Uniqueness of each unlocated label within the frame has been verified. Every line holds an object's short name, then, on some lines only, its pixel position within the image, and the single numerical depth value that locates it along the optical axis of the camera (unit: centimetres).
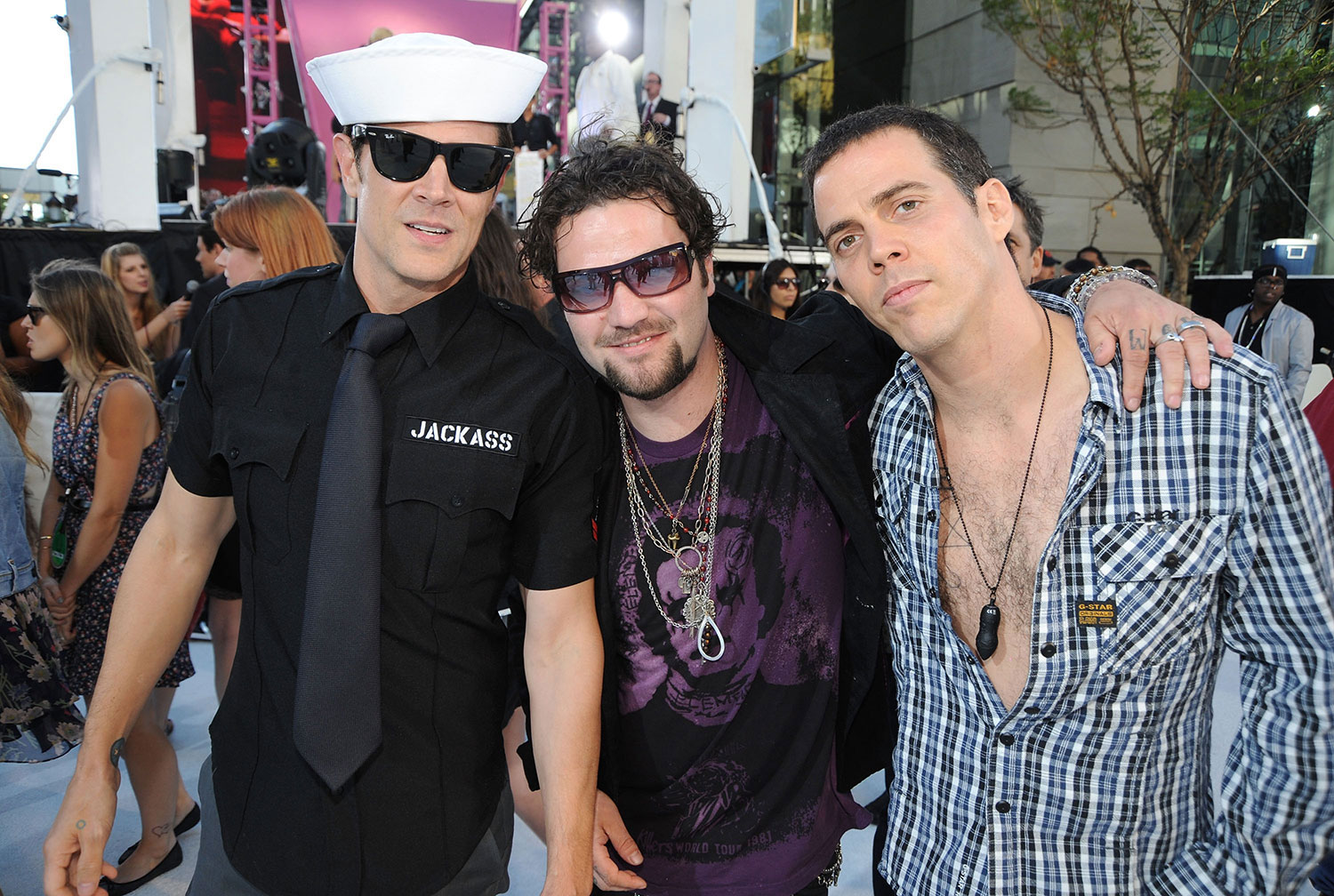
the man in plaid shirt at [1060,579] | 136
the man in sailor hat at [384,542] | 148
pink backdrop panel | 1019
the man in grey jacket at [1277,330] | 825
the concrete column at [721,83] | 966
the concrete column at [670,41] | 1030
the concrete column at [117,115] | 759
